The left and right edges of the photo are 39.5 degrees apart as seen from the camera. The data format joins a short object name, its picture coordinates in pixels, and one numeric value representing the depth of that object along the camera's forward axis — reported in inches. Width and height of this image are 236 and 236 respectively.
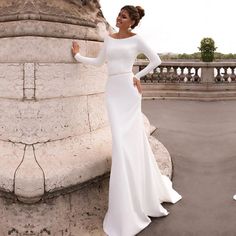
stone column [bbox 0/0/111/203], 128.3
